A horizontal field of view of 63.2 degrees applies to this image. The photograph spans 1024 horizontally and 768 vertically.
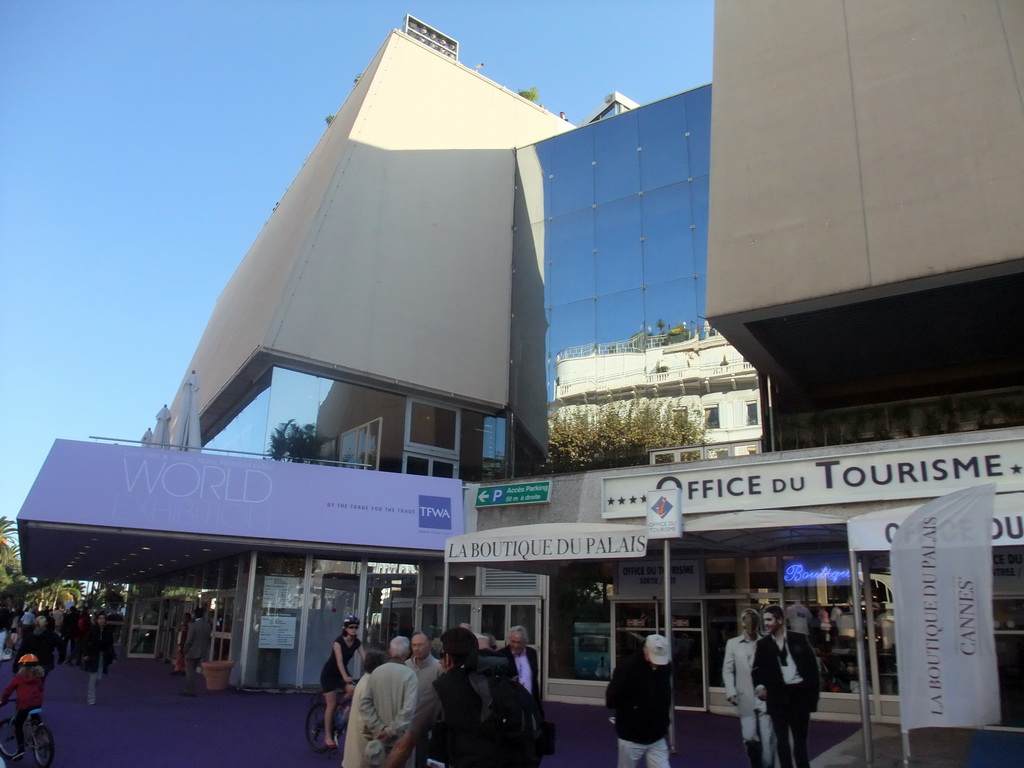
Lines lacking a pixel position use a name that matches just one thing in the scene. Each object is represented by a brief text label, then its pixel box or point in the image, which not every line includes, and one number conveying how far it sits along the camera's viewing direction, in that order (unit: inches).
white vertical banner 215.8
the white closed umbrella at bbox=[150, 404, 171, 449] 736.3
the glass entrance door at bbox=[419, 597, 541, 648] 678.5
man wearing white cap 232.2
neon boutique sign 560.0
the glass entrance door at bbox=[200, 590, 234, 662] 719.7
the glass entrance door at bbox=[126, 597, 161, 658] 1144.7
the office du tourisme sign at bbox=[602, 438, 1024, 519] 473.1
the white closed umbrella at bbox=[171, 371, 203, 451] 639.1
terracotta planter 639.8
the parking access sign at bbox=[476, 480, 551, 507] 667.4
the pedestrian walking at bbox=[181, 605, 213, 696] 605.3
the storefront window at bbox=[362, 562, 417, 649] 722.2
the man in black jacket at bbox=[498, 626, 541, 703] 313.6
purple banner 553.3
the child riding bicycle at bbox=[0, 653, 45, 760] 327.0
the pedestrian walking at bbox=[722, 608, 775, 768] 283.3
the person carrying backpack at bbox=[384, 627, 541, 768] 162.4
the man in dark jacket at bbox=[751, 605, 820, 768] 269.0
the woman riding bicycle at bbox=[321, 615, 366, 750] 362.8
